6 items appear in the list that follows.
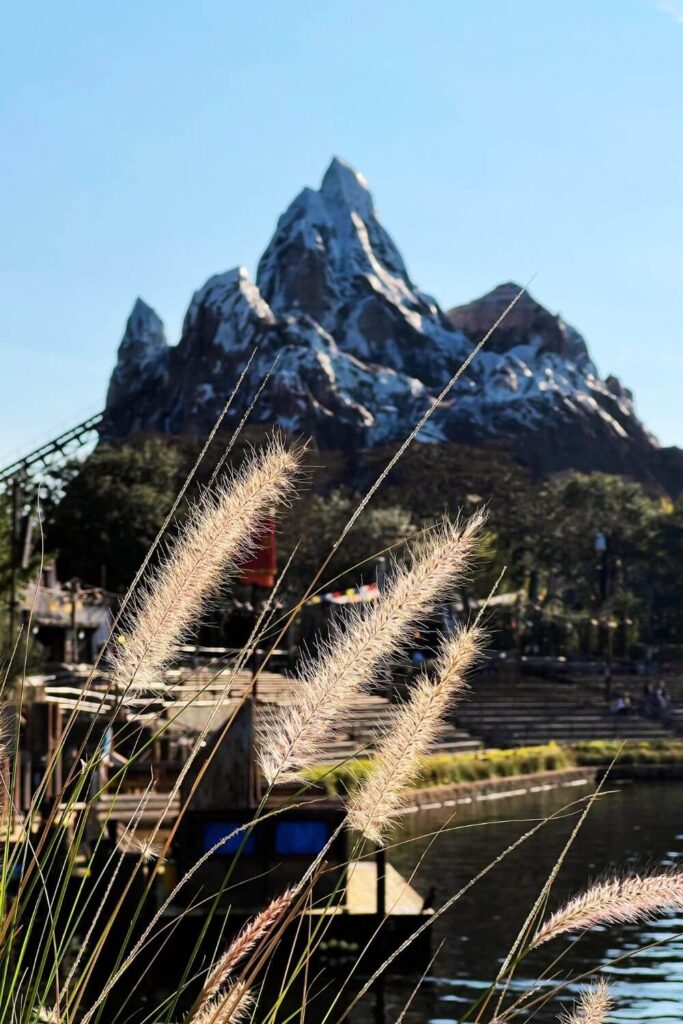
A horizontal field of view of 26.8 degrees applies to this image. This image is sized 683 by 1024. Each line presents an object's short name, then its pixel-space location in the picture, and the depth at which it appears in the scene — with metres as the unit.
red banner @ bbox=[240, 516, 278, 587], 23.55
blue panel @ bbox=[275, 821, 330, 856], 14.46
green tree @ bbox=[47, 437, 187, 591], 60.56
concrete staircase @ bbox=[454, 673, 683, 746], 41.72
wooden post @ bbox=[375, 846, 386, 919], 11.77
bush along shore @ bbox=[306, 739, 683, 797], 33.56
